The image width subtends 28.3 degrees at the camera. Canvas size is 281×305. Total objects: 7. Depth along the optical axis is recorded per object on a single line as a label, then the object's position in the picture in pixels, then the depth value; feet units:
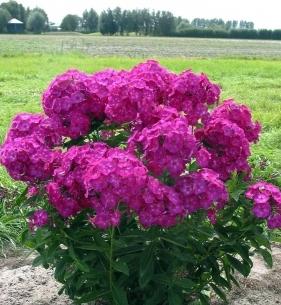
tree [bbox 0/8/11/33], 291.38
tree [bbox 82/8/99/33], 339.98
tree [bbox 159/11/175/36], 278.46
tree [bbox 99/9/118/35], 286.66
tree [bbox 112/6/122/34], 290.56
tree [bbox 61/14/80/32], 347.77
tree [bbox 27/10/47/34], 306.76
